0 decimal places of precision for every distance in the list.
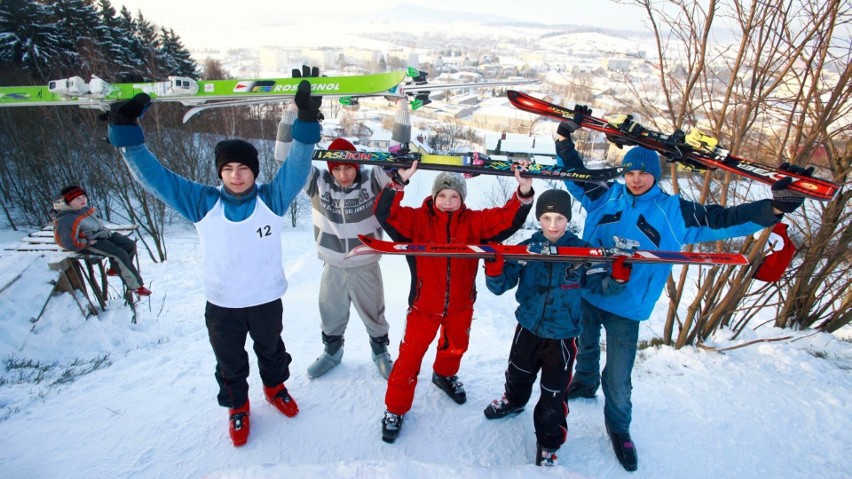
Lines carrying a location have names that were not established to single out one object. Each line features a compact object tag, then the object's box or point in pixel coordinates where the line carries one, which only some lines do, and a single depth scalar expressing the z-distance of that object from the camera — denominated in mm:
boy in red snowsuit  2832
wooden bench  5438
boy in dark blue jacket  2639
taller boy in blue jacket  2762
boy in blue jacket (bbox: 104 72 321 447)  2443
